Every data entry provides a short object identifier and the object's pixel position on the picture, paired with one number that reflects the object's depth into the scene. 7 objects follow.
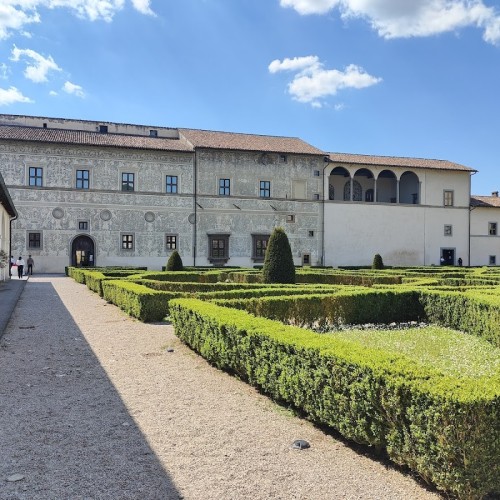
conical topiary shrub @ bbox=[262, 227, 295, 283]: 16.14
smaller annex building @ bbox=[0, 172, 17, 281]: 18.19
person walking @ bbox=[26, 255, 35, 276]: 29.59
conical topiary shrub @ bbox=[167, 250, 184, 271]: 23.50
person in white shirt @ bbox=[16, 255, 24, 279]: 25.67
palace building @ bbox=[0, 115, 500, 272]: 31.09
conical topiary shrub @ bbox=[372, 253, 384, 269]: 27.86
